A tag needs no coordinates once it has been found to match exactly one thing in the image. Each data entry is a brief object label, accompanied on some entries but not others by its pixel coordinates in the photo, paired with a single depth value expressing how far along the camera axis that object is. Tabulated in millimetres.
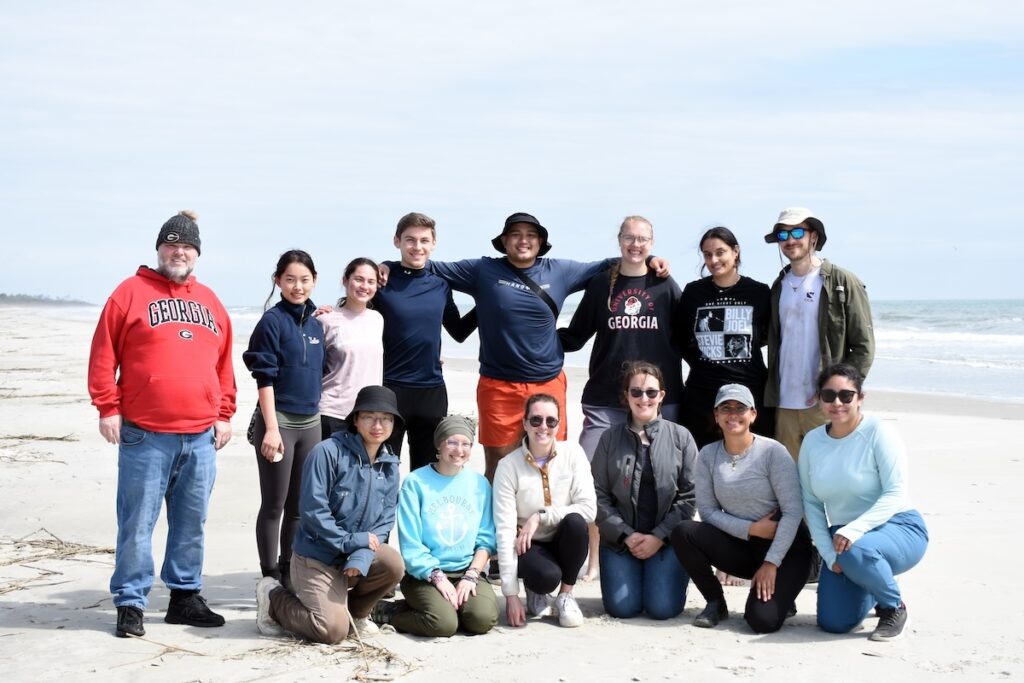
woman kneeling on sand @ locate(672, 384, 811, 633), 4969
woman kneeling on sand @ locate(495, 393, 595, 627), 4992
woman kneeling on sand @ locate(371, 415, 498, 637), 4793
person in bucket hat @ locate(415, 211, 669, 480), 5789
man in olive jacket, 5531
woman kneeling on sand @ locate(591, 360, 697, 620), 5125
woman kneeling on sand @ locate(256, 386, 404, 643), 4629
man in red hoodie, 4680
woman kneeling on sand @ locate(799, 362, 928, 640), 4715
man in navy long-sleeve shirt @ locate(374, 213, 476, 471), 5703
